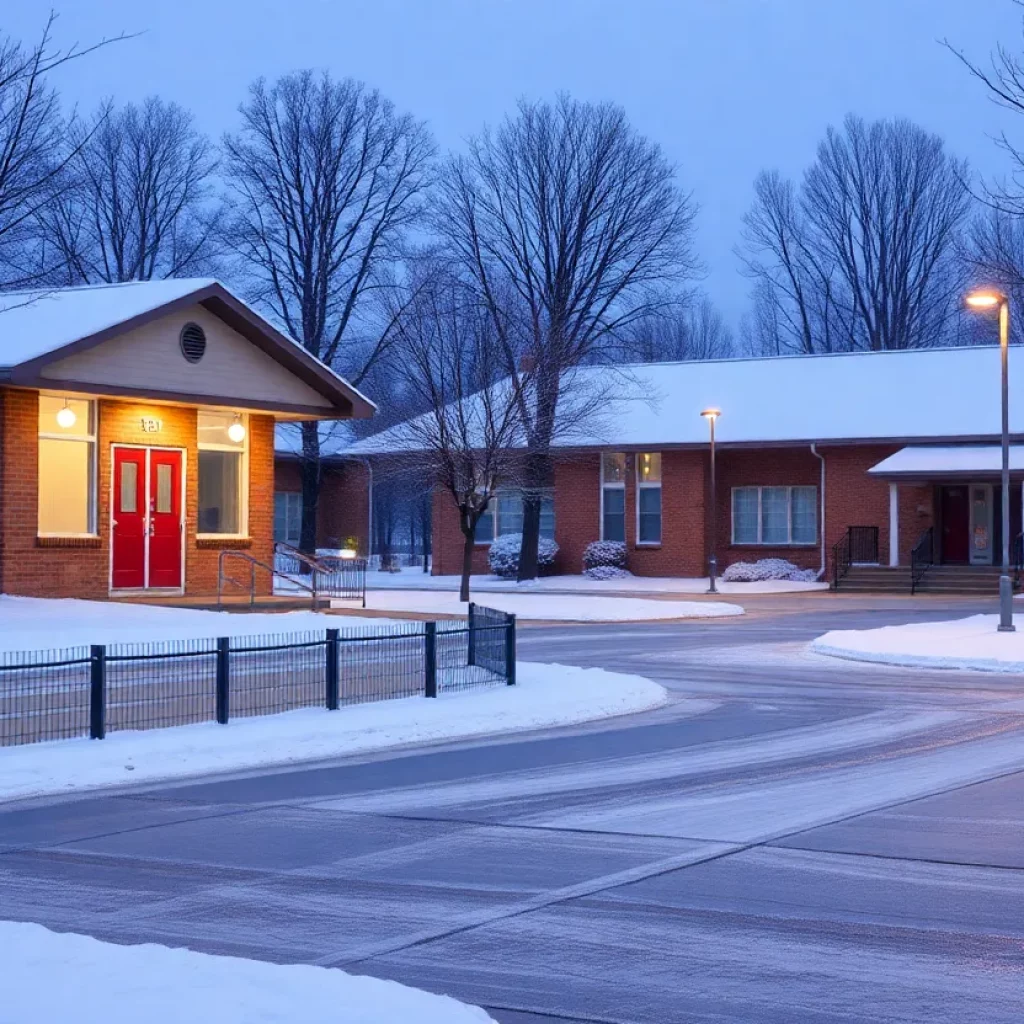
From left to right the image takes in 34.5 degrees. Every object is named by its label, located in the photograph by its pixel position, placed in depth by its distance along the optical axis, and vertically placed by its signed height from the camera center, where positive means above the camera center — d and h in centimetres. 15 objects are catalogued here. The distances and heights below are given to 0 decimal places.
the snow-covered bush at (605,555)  5003 -83
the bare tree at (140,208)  5953 +1156
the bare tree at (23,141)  1762 +466
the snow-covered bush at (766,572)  4762 -126
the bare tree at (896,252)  7194 +1221
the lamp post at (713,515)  4322 +39
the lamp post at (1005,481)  2588 +79
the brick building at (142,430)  2488 +154
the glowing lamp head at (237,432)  2878 +163
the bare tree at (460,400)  3766 +314
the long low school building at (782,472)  4716 +168
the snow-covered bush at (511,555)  5069 -87
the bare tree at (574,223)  5359 +1003
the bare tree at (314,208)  5675 +1110
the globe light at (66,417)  2556 +166
